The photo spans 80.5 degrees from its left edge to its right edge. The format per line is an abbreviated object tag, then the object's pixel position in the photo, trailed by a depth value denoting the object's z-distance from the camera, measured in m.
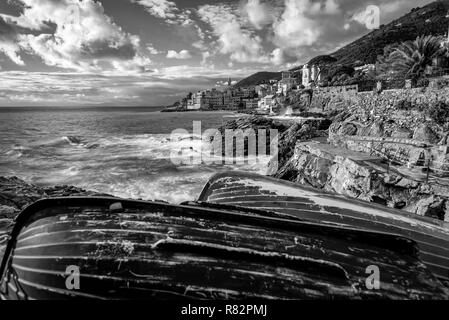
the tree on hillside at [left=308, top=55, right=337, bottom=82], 111.82
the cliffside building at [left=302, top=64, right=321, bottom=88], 108.10
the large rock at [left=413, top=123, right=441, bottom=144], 11.44
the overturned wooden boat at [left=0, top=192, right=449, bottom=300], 2.95
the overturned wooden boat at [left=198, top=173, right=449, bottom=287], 4.53
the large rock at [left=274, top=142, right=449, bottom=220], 7.75
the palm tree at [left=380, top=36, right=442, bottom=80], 19.03
